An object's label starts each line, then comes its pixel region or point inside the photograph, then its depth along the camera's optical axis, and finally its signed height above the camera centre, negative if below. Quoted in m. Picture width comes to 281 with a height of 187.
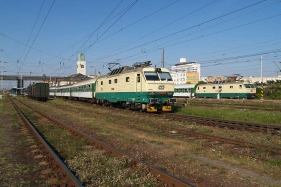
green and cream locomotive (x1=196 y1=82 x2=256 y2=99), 39.69 +0.06
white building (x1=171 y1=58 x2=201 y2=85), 131.48 +7.69
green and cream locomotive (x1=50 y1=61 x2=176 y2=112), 18.19 +0.22
